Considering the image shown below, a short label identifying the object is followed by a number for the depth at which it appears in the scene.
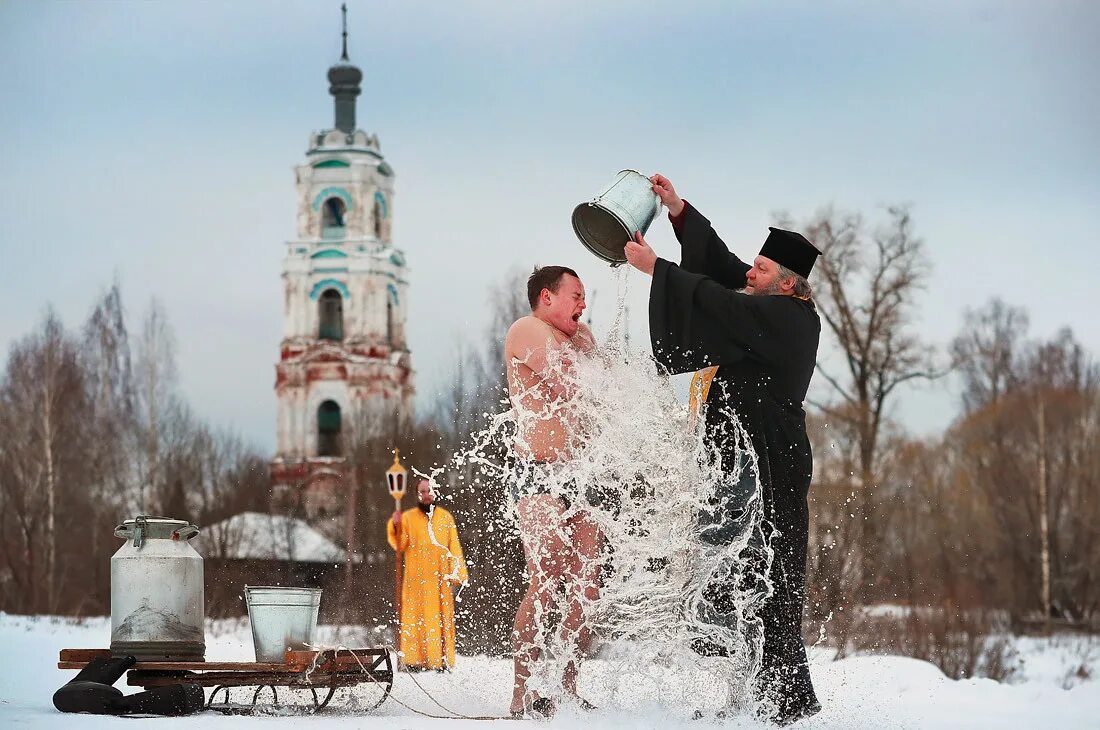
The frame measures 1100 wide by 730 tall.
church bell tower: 54.09
